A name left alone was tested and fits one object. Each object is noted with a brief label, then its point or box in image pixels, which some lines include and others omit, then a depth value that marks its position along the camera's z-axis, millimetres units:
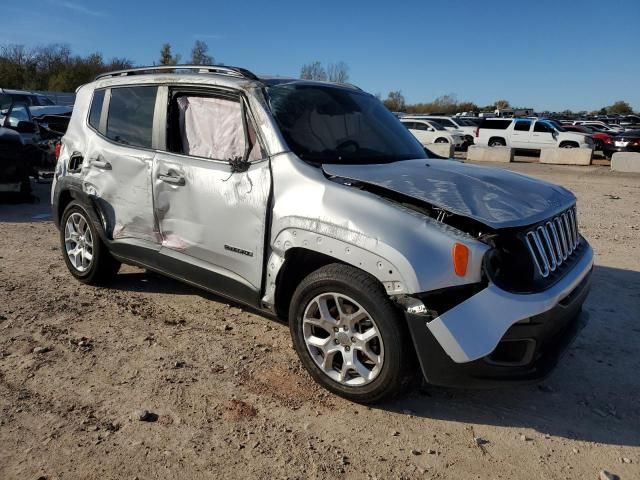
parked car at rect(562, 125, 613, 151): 24047
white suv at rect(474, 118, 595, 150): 24656
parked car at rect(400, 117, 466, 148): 26297
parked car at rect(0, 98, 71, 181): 9645
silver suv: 2887
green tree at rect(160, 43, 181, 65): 59281
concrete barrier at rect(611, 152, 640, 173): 18484
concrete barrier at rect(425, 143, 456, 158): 22547
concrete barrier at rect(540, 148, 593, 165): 21875
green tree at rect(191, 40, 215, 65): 48512
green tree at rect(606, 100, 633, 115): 105625
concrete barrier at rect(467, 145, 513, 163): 22969
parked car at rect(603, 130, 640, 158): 22359
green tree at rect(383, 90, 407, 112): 92644
